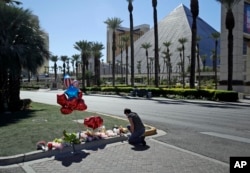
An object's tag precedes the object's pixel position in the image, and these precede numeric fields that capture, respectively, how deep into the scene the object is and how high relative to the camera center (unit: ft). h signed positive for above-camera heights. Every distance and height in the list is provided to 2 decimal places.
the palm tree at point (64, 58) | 210.20 +25.49
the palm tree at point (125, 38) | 159.52 +35.29
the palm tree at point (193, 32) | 66.68 +16.66
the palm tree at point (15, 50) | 34.15 +5.70
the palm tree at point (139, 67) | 259.55 +18.86
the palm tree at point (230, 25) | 61.69 +17.83
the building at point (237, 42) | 69.21 +13.79
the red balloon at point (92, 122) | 18.52 -3.82
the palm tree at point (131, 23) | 90.51 +27.34
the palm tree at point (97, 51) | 140.21 +21.83
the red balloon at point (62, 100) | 18.63 -1.73
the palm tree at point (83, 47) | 131.57 +23.16
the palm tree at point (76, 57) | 193.26 +24.29
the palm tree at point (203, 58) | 217.42 +25.40
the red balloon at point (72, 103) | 18.72 -2.03
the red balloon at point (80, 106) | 18.86 -2.34
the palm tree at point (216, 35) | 139.87 +32.66
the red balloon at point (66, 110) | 18.61 -2.69
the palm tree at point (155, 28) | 80.31 +21.79
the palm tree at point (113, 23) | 127.30 +38.21
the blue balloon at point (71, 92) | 18.84 -0.98
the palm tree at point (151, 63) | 237.57 +23.27
